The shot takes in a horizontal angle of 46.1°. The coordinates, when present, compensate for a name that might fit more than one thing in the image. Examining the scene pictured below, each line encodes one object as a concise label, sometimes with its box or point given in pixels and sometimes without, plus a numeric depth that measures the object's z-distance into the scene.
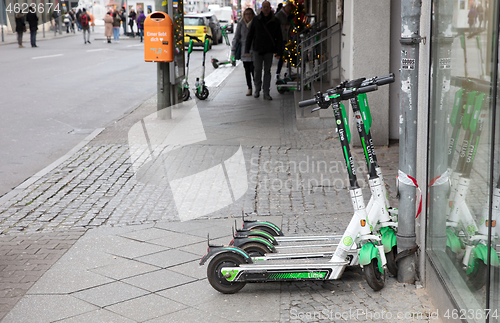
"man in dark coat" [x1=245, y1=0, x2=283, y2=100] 12.77
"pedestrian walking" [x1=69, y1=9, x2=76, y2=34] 49.23
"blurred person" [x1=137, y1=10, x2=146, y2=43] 40.16
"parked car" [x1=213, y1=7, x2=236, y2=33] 54.10
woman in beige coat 36.79
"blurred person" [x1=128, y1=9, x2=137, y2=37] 44.16
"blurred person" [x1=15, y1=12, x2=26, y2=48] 31.98
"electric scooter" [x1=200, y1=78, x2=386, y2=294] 3.91
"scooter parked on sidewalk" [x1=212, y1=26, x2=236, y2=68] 15.97
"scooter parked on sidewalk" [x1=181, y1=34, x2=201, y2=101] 13.34
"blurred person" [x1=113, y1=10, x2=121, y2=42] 38.44
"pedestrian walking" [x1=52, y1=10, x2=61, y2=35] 47.62
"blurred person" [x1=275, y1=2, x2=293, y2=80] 17.25
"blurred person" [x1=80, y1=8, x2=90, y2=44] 36.50
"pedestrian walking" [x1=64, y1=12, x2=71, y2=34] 48.39
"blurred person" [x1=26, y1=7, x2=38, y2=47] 31.61
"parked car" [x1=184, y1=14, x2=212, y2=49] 32.69
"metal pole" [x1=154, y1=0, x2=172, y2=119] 11.24
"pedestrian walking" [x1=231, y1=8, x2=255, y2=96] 13.73
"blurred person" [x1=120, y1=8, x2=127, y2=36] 44.98
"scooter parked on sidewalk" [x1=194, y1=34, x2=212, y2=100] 13.58
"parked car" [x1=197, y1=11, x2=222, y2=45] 34.53
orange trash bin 10.78
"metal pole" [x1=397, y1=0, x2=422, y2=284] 3.86
